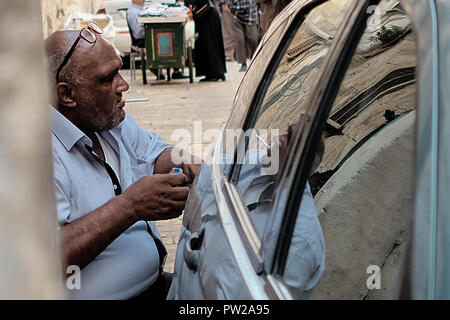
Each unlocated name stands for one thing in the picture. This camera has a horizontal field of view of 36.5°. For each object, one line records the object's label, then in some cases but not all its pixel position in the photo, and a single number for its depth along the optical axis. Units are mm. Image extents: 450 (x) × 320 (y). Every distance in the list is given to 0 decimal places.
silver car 1110
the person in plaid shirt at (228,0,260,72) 13109
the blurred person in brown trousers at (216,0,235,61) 13805
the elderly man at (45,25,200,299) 2256
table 11828
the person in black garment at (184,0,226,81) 12867
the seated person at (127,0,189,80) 12406
